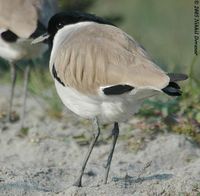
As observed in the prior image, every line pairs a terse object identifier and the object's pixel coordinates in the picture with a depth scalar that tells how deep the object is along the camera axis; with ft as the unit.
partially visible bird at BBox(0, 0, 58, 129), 40.04
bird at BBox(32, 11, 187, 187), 28.19
